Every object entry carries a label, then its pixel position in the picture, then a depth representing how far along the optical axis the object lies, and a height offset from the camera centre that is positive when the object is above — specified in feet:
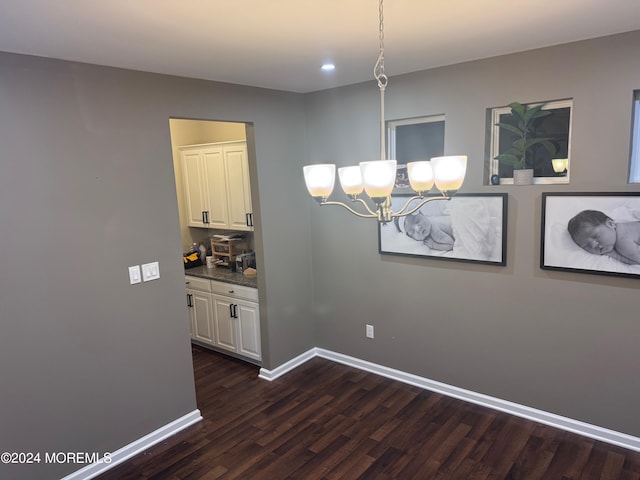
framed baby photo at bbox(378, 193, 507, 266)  10.25 -1.34
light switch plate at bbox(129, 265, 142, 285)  9.57 -1.83
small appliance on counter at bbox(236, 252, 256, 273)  14.47 -2.50
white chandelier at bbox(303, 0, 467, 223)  5.44 +0.01
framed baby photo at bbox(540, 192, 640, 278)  8.64 -1.28
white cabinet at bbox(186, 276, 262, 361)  13.39 -4.18
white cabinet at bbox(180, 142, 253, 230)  13.75 +0.05
